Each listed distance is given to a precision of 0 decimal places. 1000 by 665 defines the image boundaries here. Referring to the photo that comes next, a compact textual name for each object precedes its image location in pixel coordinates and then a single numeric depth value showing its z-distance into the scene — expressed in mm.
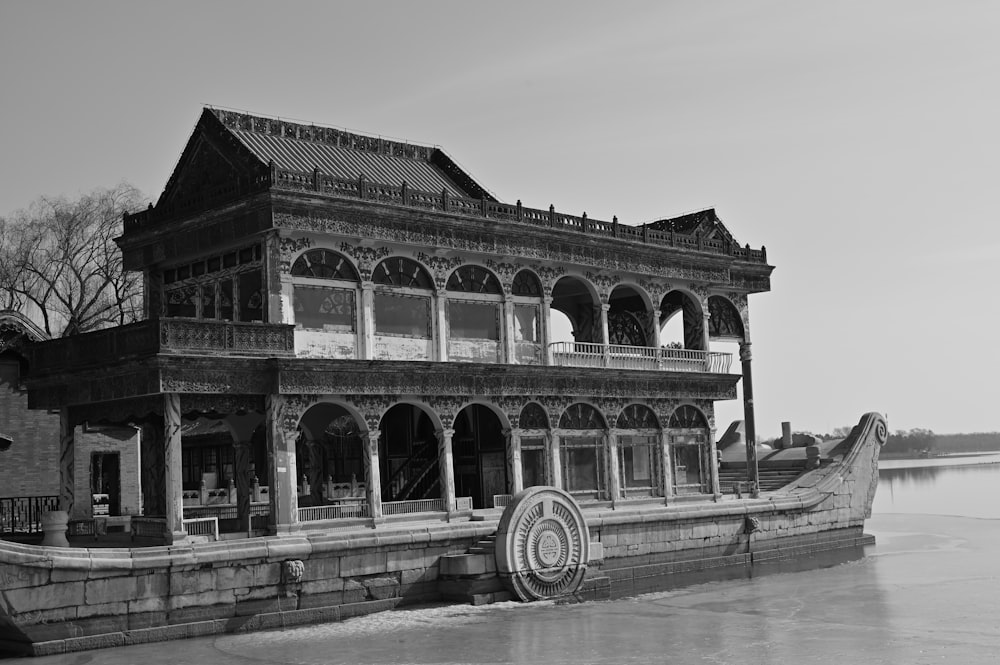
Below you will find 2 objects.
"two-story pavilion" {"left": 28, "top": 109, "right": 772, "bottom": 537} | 26062
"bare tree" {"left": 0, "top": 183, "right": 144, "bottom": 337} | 46656
